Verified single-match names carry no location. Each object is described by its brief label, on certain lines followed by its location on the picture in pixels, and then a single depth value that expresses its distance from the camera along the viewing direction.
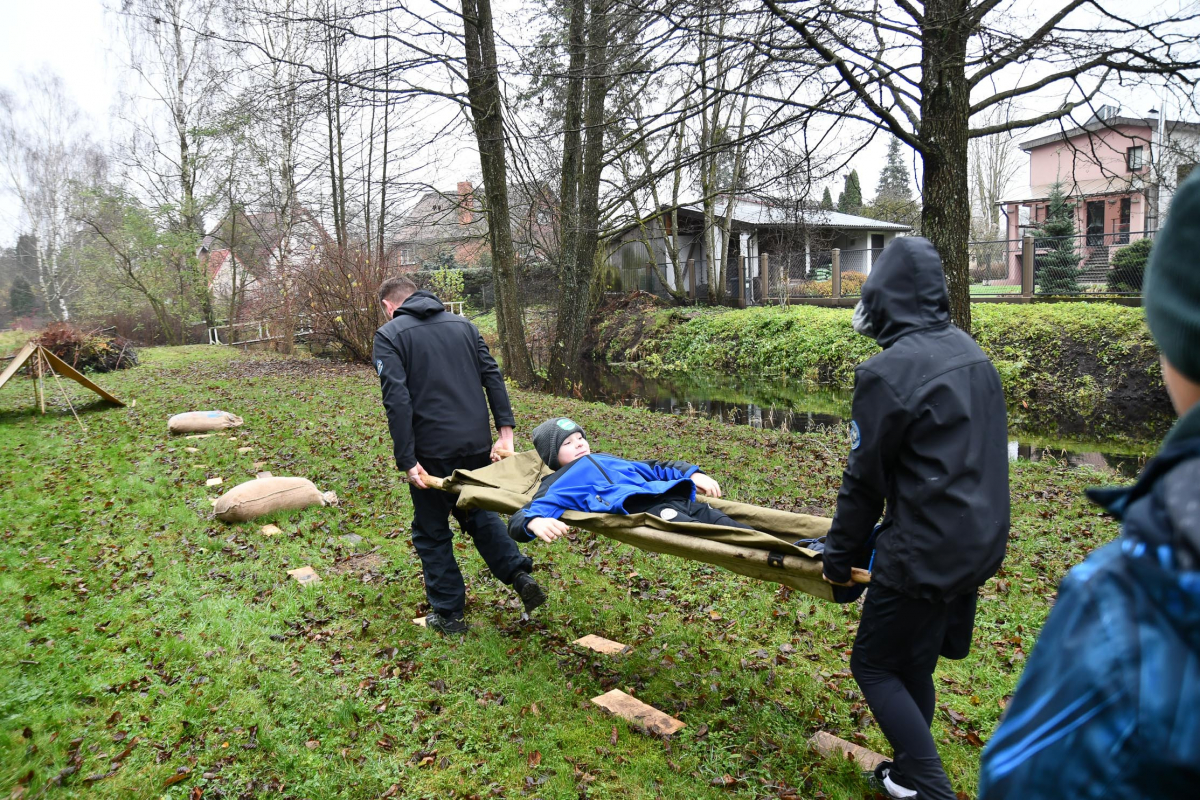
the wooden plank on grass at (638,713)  3.67
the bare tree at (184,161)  27.08
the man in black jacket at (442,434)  4.71
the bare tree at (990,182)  43.41
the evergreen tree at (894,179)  58.56
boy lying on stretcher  3.91
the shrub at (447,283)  27.61
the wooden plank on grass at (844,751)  3.31
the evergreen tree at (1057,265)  18.98
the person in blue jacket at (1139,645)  0.80
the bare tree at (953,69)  6.57
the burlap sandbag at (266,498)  6.74
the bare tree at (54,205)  34.44
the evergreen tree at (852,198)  50.09
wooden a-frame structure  10.44
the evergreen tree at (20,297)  42.47
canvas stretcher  3.03
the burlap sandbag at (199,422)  10.16
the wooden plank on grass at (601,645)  4.49
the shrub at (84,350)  17.41
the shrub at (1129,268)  17.89
